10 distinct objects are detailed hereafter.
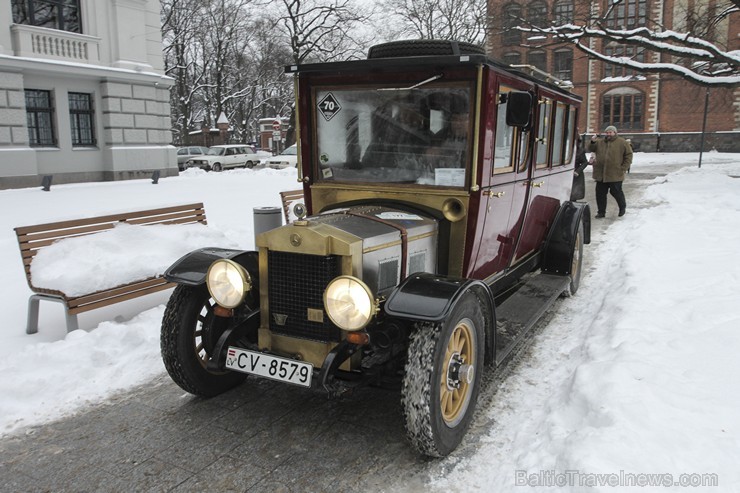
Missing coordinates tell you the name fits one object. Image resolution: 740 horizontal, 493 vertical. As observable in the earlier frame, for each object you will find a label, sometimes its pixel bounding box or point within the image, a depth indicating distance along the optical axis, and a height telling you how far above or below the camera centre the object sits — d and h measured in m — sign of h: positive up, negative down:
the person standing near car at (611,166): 12.04 -0.39
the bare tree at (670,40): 18.28 +3.39
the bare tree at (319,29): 36.44 +7.58
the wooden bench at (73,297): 5.13 -1.22
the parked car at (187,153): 31.78 -0.23
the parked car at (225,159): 31.19 -0.53
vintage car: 3.27 -0.70
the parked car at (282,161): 30.02 -0.65
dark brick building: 40.62 +3.75
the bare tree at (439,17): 36.53 +8.22
